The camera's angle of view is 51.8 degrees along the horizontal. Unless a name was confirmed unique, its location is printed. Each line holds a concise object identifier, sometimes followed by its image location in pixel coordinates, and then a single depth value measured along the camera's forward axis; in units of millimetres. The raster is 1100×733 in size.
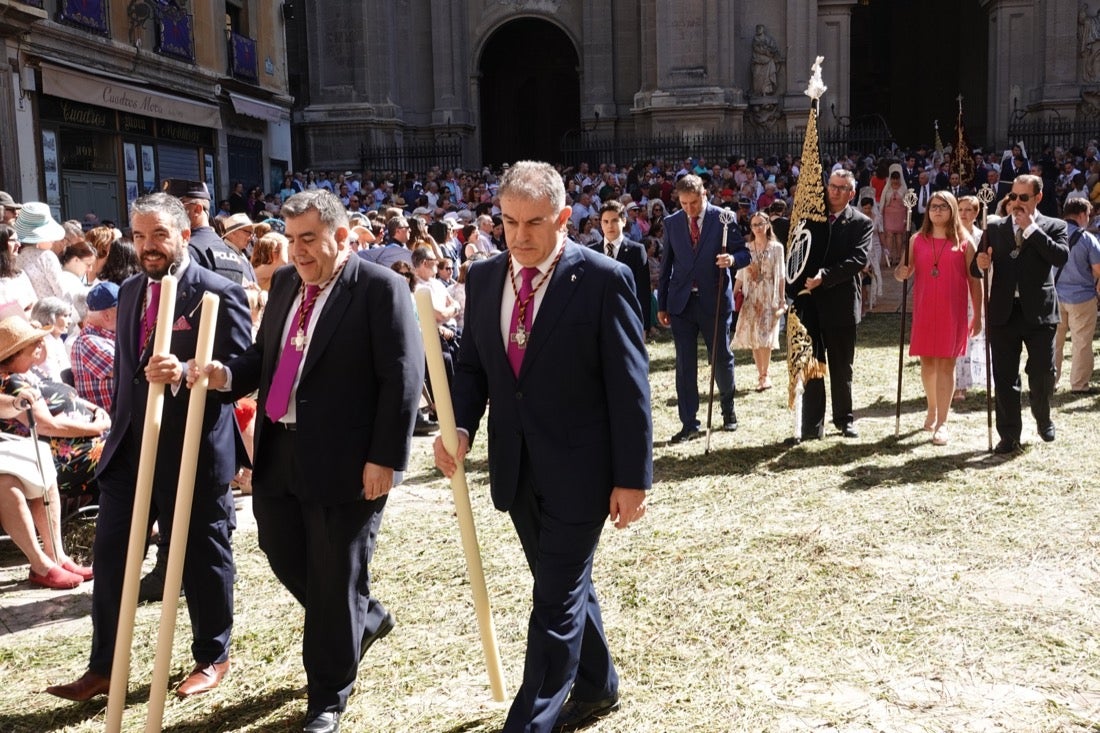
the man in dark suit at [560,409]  3764
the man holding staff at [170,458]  4535
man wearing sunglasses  8234
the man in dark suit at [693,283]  9203
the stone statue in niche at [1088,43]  29969
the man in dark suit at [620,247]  10062
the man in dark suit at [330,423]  4141
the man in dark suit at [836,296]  8672
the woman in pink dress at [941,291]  8531
